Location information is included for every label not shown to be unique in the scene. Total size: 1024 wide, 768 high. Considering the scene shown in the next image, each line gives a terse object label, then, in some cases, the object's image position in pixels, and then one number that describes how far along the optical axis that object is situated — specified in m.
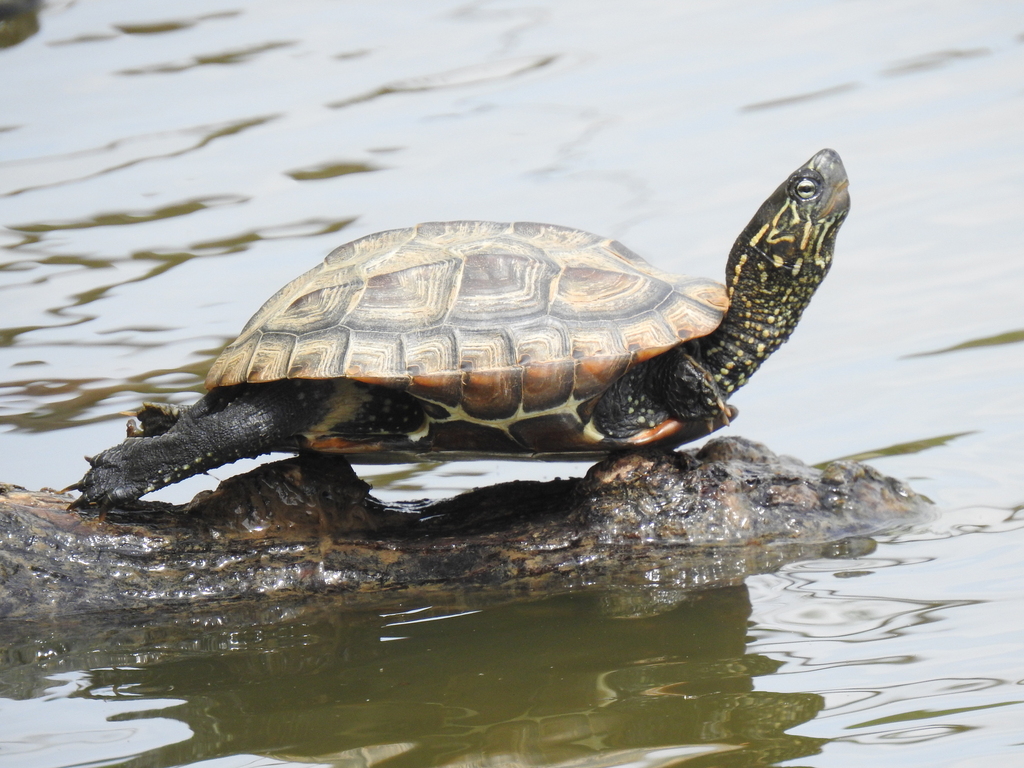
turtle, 8.00
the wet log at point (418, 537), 7.82
